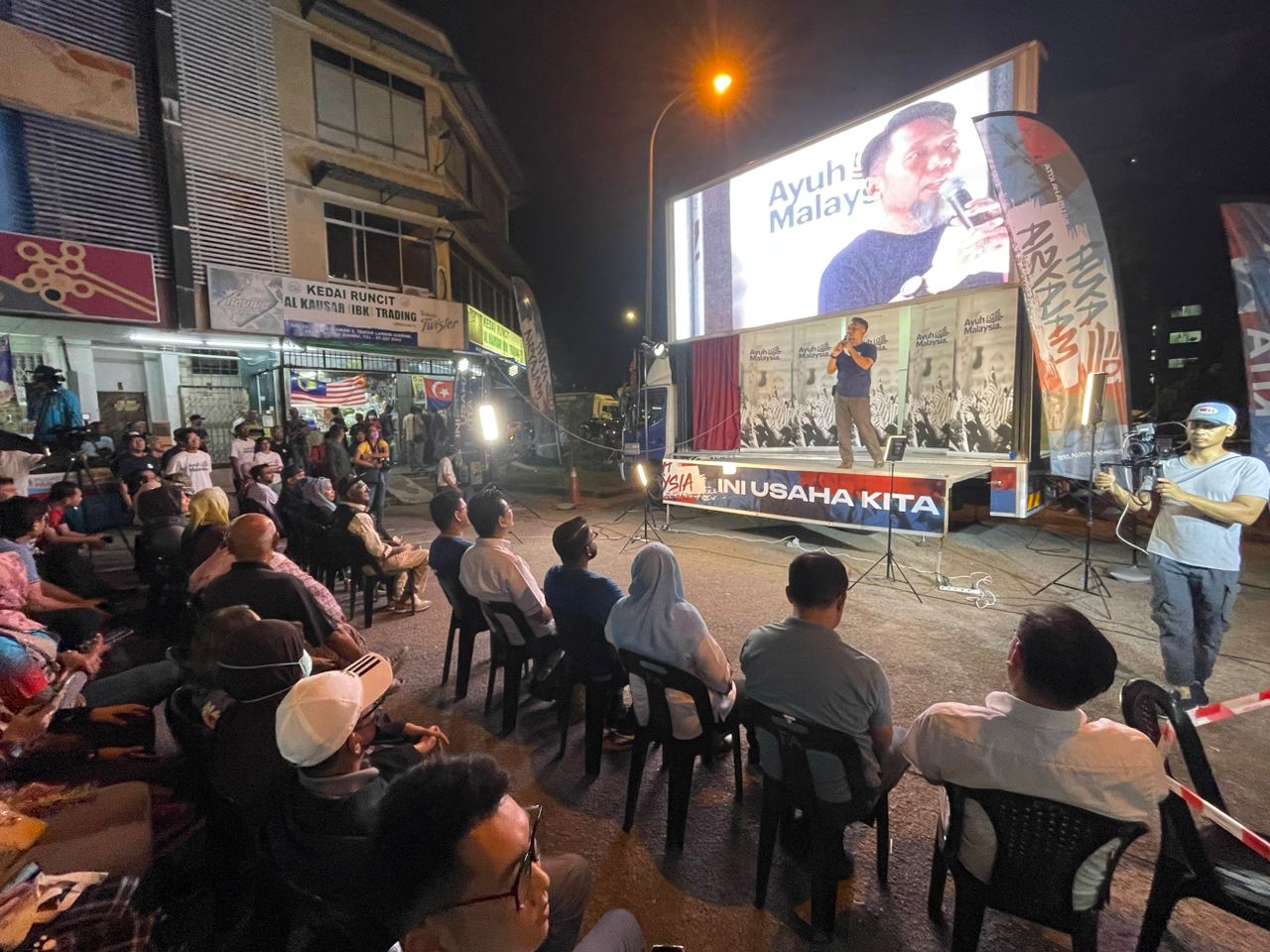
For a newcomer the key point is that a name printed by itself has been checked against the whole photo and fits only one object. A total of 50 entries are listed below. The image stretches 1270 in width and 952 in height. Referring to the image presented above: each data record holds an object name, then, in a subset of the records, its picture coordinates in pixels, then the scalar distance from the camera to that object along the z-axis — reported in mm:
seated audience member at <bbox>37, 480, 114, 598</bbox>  4641
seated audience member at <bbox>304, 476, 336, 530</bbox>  6109
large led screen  7262
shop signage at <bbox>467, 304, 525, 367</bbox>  16891
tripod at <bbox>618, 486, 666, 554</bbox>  8338
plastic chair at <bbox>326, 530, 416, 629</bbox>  5191
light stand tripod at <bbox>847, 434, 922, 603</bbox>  6230
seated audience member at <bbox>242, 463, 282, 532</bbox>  6246
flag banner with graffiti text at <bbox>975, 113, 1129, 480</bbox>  5500
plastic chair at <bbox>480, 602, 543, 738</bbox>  3465
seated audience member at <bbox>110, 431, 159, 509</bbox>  7191
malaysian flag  14688
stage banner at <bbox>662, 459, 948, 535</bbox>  6578
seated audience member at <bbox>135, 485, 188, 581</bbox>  5070
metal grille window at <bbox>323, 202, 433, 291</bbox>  15086
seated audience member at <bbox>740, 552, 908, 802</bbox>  2006
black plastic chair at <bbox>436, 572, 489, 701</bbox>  3816
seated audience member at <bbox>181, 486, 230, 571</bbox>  4484
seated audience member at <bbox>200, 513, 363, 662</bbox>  3080
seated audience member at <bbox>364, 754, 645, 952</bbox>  1050
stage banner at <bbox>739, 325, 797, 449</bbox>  12062
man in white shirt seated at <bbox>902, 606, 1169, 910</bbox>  1554
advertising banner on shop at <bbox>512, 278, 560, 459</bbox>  11016
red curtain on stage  12938
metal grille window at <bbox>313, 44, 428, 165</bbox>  14453
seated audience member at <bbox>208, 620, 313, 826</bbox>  1899
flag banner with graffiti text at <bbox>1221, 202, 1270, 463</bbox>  4266
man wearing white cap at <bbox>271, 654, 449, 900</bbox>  1604
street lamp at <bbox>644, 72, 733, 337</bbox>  9898
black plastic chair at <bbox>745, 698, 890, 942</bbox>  1989
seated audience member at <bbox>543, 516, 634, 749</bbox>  3105
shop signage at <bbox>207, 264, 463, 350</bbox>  12500
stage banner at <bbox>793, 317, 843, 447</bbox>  11414
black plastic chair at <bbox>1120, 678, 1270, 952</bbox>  1647
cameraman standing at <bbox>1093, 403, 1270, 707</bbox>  3336
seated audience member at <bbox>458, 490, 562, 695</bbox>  3455
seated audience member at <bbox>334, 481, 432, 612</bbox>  5145
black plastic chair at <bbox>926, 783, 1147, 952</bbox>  1575
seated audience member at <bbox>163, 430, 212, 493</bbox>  7566
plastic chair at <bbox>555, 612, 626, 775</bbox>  3059
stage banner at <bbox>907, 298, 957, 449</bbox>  9883
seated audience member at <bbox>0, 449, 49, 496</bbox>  6930
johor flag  17953
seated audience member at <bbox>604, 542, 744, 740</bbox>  2529
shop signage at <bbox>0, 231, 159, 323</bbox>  9836
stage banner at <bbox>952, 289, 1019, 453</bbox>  9141
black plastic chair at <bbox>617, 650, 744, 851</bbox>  2463
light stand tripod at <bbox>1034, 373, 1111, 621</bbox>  5383
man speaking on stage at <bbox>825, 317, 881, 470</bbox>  7418
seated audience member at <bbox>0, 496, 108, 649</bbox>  3834
